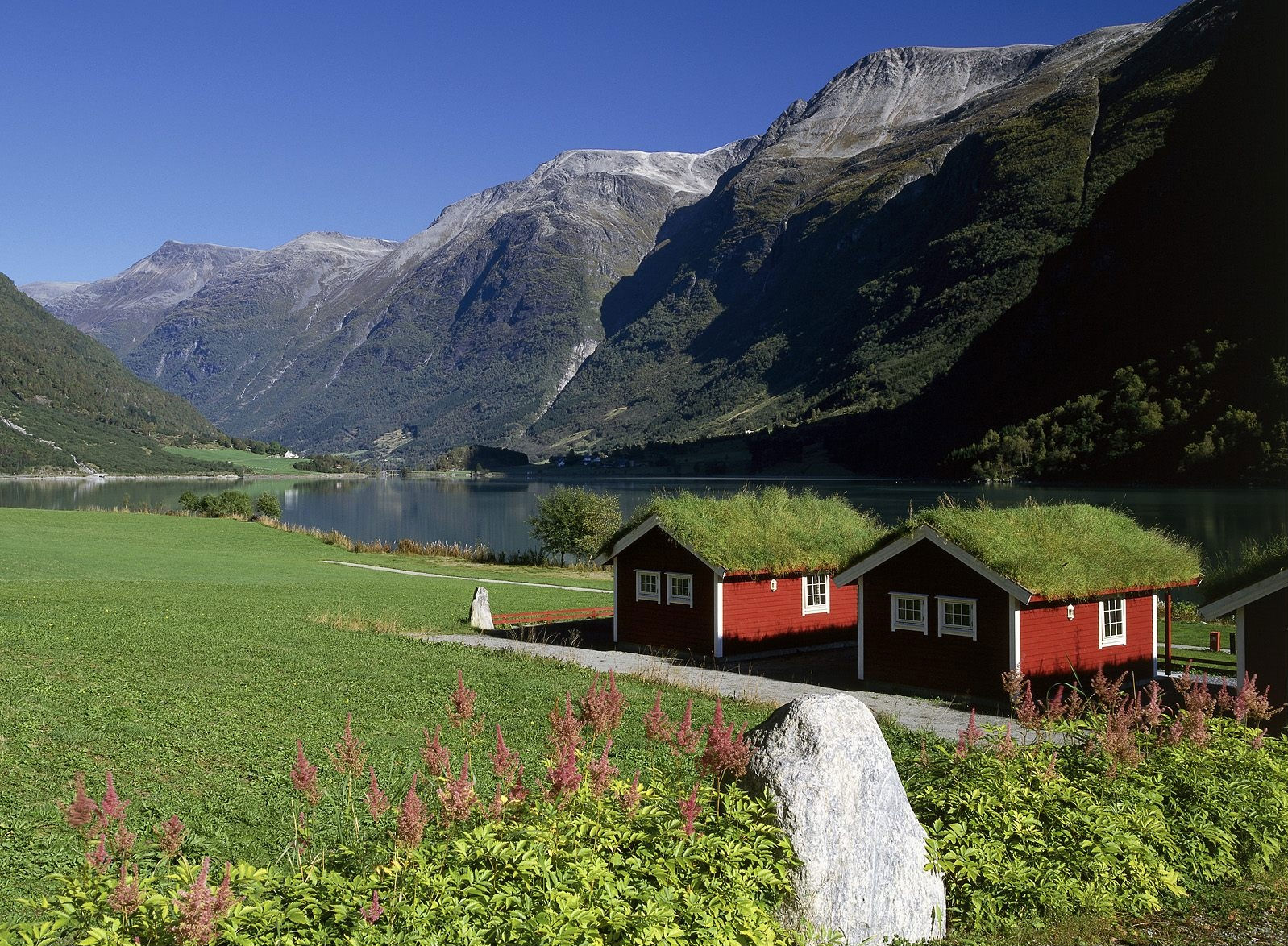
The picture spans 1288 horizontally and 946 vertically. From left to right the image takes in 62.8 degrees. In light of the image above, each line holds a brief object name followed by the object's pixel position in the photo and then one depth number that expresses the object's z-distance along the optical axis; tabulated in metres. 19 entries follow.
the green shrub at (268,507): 83.09
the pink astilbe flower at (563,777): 6.18
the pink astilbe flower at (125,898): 4.97
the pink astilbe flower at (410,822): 5.55
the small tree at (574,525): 60.09
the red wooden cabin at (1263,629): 16.19
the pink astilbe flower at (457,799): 5.98
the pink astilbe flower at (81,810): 5.20
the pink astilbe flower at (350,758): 6.32
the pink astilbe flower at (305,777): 5.83
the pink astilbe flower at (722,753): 7.03
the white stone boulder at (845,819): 6.90
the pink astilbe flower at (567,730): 6.44
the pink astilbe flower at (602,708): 7.00
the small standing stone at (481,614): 28.51
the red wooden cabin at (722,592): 26.73
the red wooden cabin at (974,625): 20.92
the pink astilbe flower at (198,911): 4.89
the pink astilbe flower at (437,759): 6.27
